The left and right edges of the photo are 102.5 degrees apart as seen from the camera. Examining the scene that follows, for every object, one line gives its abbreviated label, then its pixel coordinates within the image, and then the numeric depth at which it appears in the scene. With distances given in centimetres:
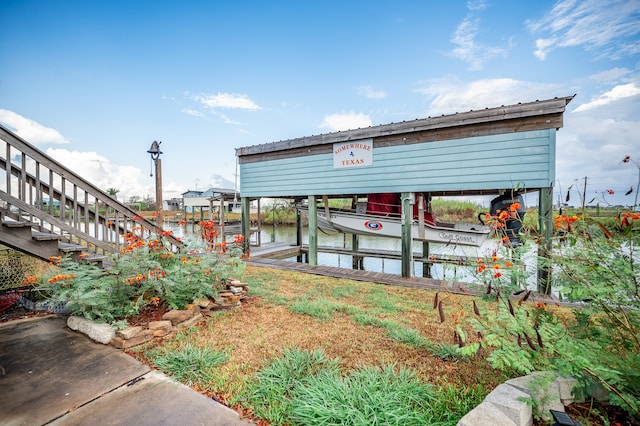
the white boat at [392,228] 757
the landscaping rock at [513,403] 136
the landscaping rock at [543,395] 143
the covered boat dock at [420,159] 500
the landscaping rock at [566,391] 159
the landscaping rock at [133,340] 272
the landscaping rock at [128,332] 277
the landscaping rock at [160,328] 293
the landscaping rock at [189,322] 317
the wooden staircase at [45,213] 356
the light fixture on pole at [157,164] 812
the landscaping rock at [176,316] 317
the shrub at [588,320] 136
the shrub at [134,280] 306
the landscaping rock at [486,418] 134
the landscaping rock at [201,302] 357
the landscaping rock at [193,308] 342
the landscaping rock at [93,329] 283
